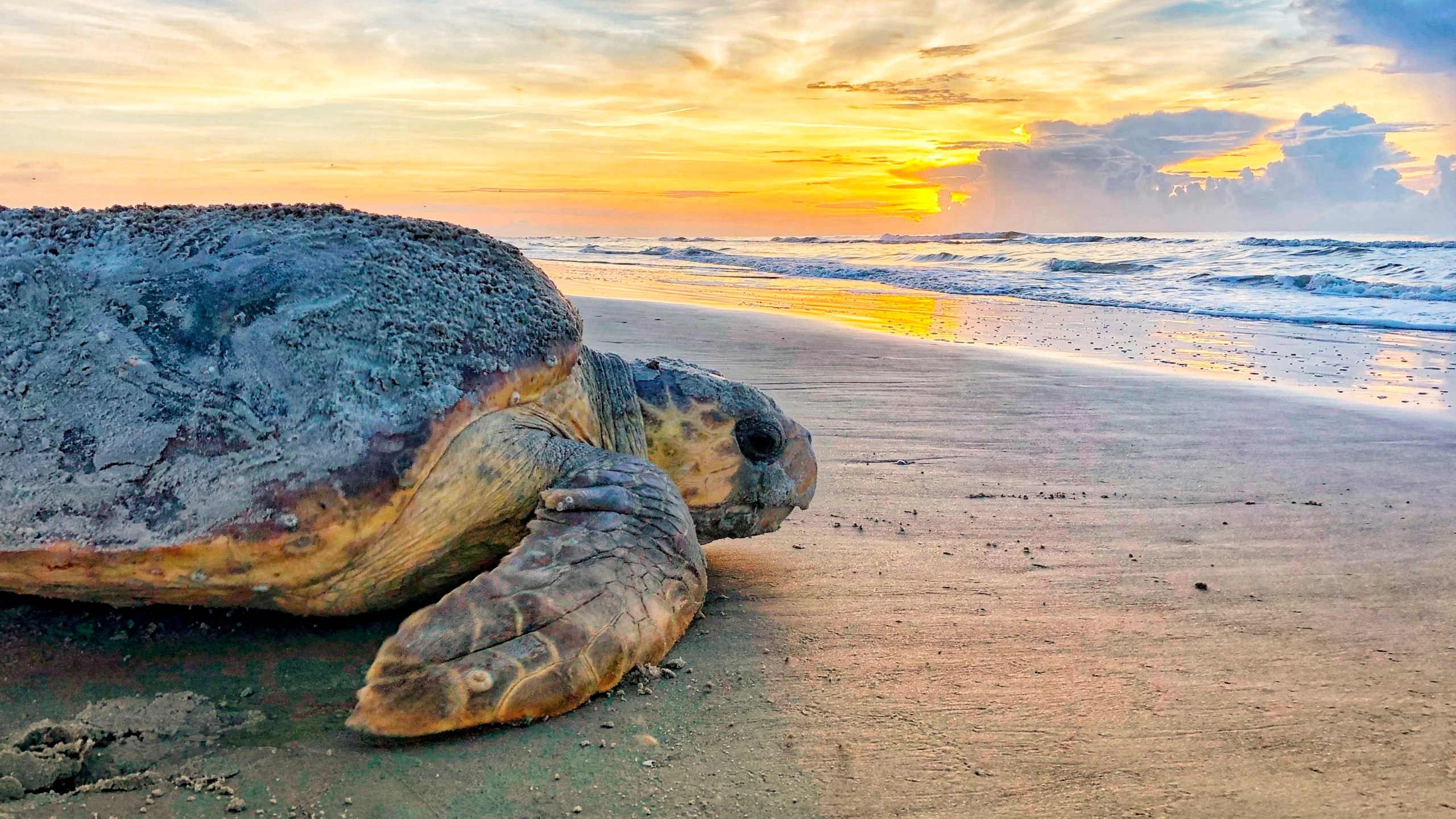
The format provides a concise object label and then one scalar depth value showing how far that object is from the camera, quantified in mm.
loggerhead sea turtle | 662
